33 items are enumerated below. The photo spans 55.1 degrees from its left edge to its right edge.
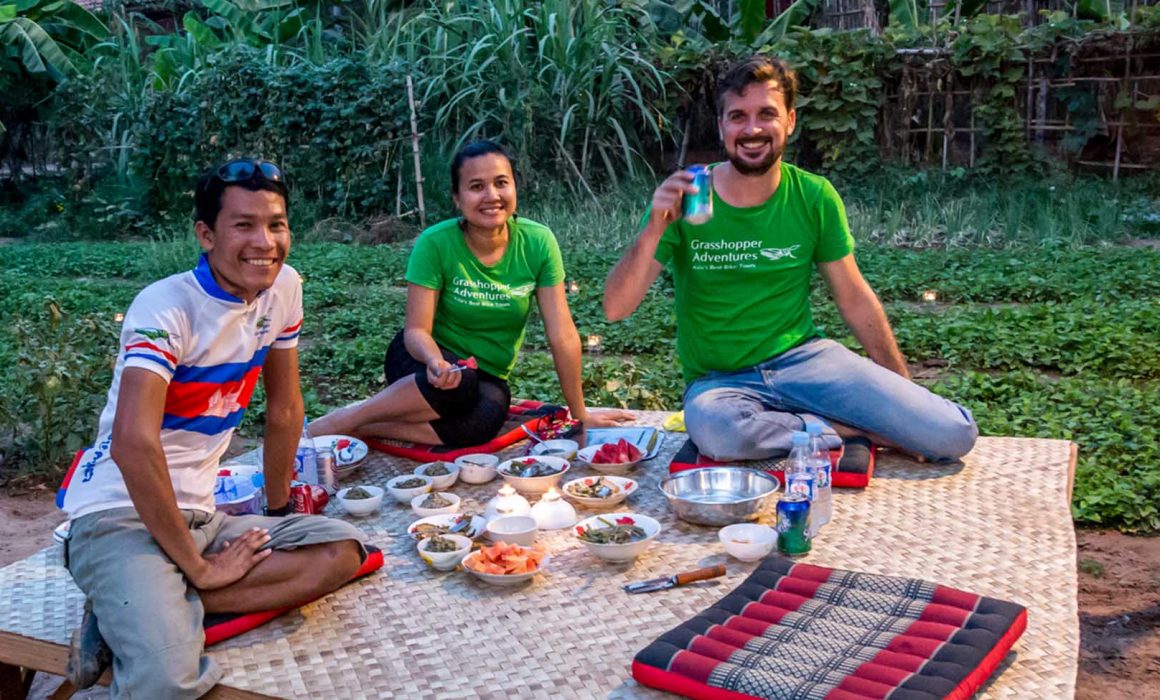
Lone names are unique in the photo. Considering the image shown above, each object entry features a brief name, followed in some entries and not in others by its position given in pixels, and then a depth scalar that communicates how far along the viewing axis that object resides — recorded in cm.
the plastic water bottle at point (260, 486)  347
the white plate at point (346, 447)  397
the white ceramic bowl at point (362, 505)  350
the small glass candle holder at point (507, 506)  339
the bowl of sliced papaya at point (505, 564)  293
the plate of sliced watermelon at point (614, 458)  383
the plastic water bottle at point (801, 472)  305
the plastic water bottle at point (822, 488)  327
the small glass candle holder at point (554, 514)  337
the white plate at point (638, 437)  405
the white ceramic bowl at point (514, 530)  317
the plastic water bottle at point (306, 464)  369
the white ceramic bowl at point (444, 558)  304
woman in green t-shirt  408
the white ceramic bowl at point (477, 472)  378
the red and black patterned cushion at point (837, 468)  360
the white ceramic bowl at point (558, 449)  400
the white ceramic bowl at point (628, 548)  303
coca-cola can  342
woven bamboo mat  250
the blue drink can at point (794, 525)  302
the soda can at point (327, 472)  372
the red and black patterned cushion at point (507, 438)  412
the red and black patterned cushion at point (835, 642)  233
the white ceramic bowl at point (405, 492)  359
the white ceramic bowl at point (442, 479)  372
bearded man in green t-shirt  374
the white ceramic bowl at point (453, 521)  327
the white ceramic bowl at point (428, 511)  345
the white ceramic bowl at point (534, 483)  363
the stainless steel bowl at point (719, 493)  331
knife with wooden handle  291
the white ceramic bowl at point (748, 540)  305
